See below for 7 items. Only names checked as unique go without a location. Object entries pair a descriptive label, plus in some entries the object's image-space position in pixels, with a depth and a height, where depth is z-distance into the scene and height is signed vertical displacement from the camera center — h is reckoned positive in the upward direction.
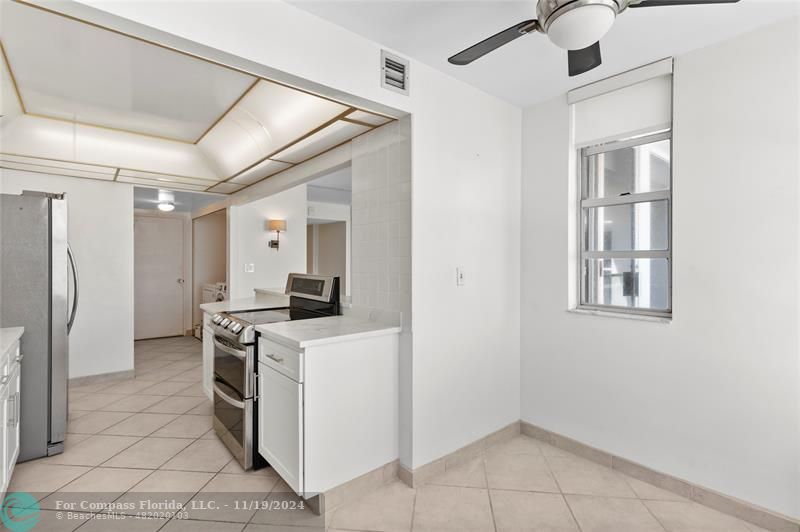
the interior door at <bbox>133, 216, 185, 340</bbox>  6.50 -0.23
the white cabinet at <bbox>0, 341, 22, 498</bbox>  1.97 -0.79
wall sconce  5.15 +0.51
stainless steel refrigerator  2.53 -0.27
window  2.41 +0.25
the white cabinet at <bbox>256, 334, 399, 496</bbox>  1.99 -0.80
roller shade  2.32 +1.01
